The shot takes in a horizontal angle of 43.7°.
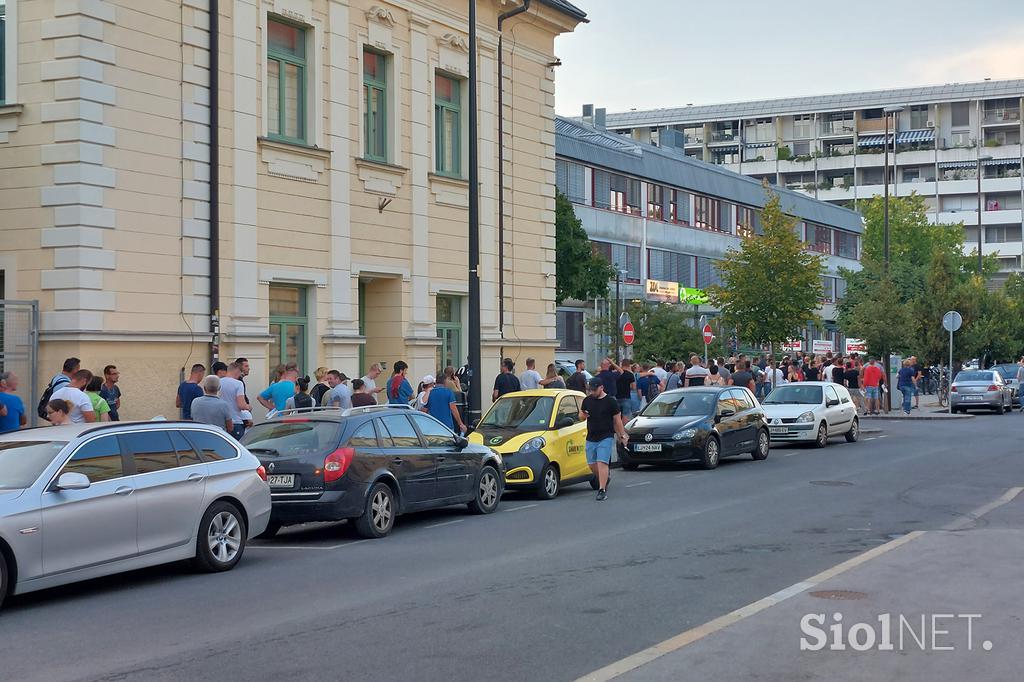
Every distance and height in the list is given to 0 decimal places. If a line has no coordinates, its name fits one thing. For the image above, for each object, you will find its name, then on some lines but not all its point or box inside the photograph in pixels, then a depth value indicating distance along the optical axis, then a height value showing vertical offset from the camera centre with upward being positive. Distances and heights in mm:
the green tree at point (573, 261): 46500 +3887
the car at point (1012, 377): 45062 -495
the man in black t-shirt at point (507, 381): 23094 -252
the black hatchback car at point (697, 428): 21828 -1091
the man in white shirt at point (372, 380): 19984 -200
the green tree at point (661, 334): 51656 +1327
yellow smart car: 17500 -1002
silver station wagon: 9812 -1105
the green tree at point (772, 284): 40375 +2590
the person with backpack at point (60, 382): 15477 -160
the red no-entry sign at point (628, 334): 38562 +983
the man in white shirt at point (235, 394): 17641 -353
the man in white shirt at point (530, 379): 24531 -231
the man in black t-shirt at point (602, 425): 17125 -784
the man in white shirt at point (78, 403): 14477 -385
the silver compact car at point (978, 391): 41656 -855
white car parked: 27219 -1036
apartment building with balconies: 110375 +19560
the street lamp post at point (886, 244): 41531 +4359
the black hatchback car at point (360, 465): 13310 -1061
